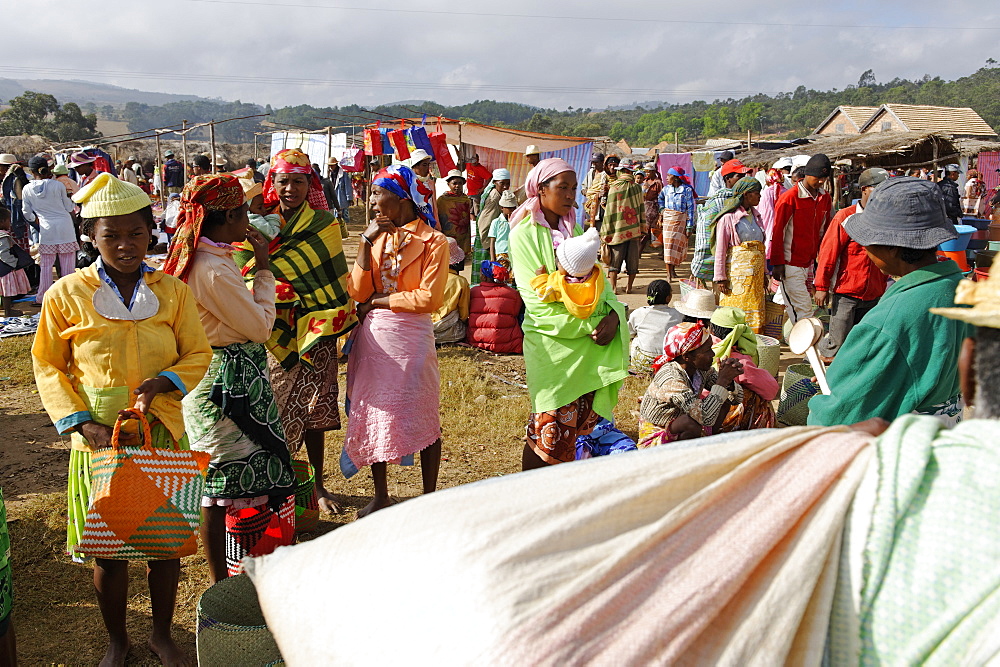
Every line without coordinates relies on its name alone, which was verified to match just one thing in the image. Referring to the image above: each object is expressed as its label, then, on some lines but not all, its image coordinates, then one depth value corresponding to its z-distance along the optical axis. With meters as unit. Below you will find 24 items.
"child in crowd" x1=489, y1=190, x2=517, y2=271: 8.48
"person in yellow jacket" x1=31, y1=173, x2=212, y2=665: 2.58
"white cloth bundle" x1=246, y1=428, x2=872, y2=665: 1.02
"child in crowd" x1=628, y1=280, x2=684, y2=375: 6.32
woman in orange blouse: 3.82
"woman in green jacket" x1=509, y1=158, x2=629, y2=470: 3.74
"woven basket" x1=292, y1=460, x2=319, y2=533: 3.79
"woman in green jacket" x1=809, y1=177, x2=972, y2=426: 2.24
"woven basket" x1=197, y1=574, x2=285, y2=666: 2.38
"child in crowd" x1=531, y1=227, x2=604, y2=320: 3.59
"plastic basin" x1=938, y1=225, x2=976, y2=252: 7.18
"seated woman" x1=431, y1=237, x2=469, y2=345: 7.60
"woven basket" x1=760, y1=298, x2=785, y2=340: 7.43
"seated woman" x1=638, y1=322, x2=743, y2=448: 3.73
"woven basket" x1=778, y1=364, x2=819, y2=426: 5.01
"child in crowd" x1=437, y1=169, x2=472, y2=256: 9.91
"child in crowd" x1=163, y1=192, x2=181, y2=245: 9.30
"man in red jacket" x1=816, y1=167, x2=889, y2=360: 5.64
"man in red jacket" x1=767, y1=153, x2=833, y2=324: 6.92
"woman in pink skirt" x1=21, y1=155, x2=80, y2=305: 8.85
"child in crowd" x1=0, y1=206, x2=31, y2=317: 8.52
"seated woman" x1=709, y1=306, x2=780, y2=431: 4.13
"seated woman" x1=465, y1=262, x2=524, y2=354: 7.50
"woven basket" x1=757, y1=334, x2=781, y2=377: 6.13
